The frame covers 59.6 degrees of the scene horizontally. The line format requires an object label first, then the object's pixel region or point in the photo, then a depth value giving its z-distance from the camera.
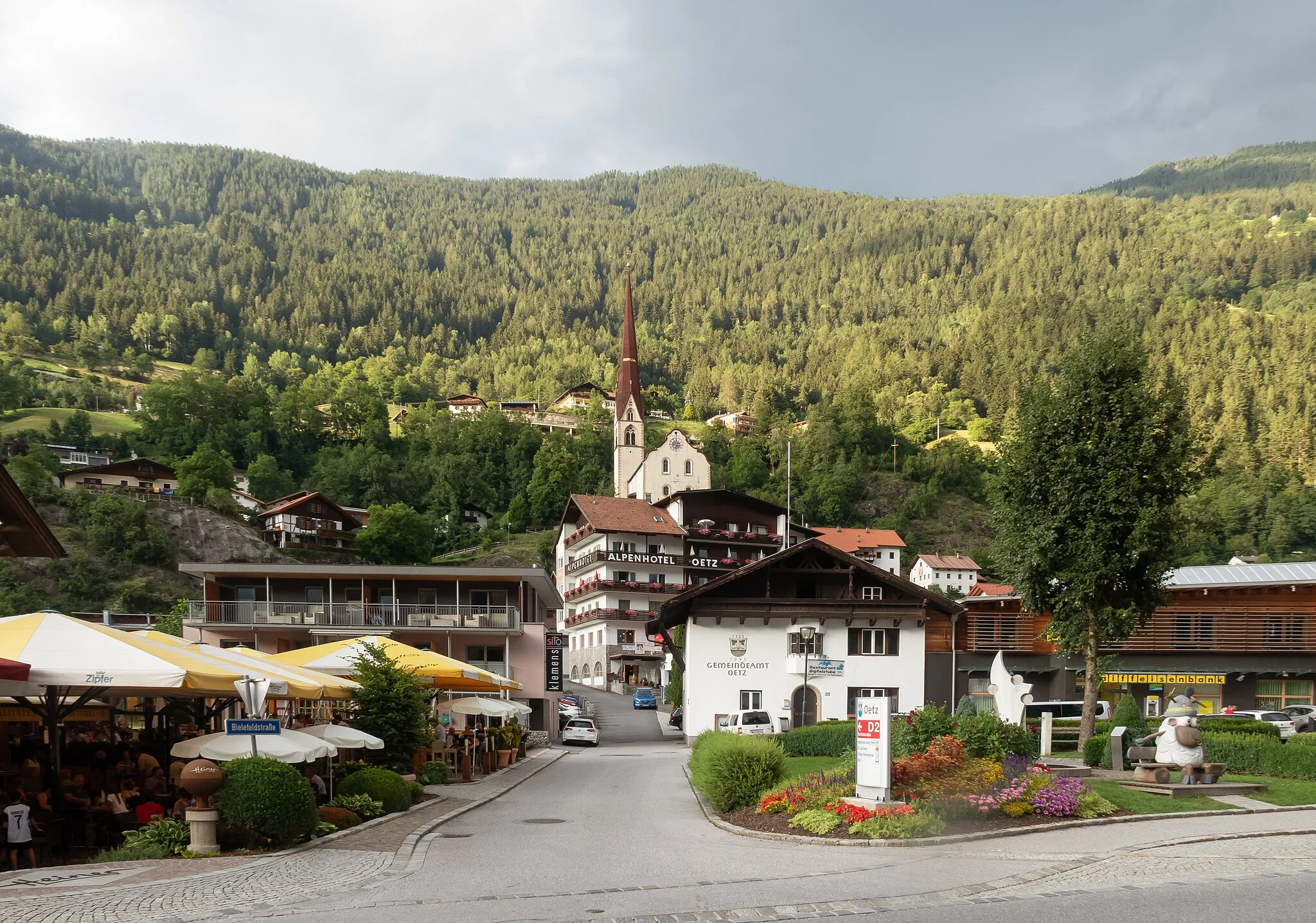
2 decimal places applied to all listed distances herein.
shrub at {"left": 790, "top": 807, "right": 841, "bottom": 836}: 16.30
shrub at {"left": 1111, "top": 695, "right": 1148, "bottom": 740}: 27.59
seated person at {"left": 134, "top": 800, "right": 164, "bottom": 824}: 15.58
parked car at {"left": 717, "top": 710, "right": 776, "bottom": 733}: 41.53
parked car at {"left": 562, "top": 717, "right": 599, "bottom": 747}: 46.38
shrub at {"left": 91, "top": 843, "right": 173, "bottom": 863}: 14.11
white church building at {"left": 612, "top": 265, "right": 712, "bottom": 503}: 125.06
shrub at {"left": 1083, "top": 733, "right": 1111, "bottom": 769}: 25.25
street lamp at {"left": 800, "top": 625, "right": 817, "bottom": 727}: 35.31
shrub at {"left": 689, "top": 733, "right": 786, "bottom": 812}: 19.59
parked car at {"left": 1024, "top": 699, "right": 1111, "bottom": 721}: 41.66
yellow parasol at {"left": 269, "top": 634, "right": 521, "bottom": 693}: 25.50
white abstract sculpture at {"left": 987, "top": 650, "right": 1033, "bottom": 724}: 25.91
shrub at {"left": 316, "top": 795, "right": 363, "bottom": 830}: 17.67
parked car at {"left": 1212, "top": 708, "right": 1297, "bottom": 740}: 37.50
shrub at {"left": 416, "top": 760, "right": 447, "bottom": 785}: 26.06
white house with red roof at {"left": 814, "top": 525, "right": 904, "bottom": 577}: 123.44
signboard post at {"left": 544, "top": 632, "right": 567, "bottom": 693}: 49.38
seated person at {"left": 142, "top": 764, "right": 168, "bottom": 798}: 16.94
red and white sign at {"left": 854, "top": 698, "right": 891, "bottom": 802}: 16.89
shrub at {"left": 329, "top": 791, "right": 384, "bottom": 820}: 18.98
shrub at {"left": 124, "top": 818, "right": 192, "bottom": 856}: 14.44
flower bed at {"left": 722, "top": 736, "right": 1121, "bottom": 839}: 16.22
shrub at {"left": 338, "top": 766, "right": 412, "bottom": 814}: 20.03
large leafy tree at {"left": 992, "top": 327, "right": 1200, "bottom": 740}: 28.45
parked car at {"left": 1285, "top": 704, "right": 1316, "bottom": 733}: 39.72
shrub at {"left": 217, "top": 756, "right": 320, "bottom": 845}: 14.58
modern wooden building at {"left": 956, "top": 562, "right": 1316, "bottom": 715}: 47.69
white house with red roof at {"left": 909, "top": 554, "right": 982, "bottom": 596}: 123.44
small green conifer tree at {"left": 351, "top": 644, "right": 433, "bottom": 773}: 23.48
